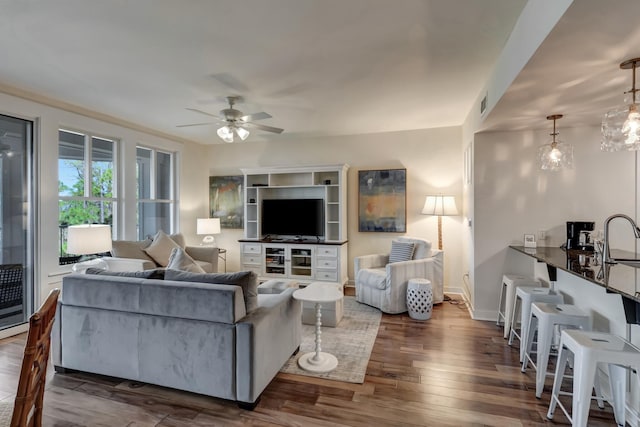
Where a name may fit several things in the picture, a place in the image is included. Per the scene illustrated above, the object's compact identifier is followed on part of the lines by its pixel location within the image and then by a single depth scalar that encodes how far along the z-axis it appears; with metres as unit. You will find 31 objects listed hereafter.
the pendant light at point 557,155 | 2.92
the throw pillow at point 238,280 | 2.16
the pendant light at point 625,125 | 1.84
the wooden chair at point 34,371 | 1.07
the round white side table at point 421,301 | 3.68
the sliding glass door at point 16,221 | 3.29
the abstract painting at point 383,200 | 5.01
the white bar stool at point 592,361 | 1.58
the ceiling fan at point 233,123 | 3.44
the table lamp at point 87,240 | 3.10
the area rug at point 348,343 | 2.51
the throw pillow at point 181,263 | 2.62
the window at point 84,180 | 3.80
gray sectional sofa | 2.03
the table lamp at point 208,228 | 5.43
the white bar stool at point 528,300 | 2.60
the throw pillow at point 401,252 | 4.37
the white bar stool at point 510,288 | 3.12
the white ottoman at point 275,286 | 2.95
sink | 2.19
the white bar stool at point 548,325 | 2.15
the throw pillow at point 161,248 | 4.14
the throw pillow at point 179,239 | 4.79
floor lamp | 4.43
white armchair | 3.89
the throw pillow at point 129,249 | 3.91
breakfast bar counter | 1.65
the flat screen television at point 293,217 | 5.21
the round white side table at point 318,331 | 2.50
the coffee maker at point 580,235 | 3.06
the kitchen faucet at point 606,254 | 2.18
